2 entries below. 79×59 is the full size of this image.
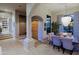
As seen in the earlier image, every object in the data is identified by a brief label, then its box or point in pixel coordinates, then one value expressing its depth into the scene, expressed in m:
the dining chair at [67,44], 2.05
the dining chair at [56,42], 2.31
